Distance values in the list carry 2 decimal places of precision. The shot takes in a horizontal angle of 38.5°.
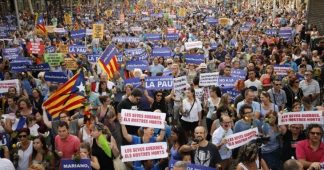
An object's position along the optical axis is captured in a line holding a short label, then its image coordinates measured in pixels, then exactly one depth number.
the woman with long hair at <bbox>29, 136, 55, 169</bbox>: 6.35
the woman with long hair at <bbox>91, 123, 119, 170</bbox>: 6.23
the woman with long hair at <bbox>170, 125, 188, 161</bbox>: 6.26
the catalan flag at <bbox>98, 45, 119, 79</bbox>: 11.05
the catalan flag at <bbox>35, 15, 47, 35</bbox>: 22.06
